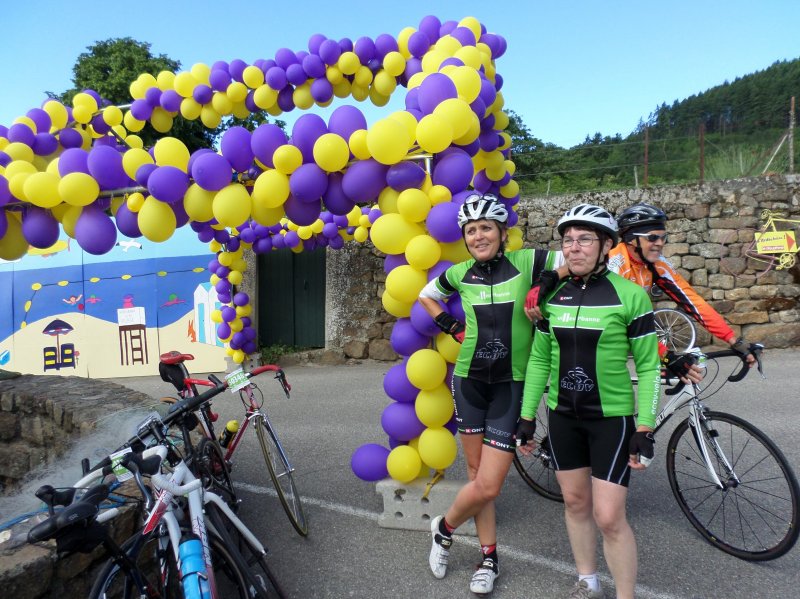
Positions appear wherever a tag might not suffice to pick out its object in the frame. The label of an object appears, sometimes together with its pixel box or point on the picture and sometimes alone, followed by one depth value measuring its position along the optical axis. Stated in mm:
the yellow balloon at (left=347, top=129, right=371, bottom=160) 3010
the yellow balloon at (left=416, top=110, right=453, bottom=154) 2902
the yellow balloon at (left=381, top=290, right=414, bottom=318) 3213
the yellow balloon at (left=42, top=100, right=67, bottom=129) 5465
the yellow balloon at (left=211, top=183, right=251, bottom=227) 3143
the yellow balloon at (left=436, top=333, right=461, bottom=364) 3041
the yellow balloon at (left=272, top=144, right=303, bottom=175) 3064
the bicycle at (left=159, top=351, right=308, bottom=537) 3170
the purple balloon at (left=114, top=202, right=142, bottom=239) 3482
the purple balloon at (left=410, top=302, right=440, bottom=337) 2997
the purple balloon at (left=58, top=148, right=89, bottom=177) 3554
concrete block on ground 3160
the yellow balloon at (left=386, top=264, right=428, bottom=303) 3072
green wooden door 9750
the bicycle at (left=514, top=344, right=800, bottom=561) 2705
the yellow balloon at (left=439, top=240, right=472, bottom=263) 3156
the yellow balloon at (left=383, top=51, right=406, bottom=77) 5109
